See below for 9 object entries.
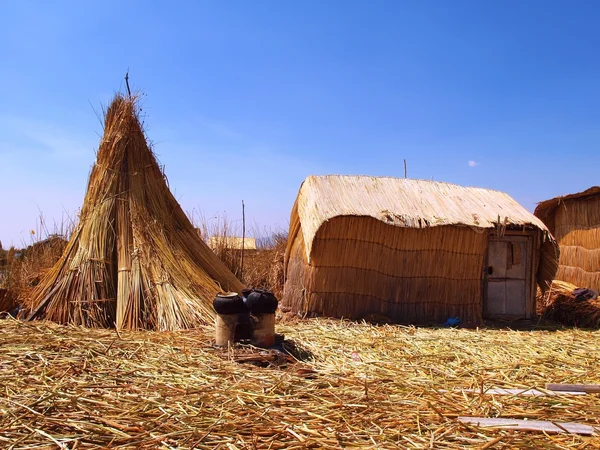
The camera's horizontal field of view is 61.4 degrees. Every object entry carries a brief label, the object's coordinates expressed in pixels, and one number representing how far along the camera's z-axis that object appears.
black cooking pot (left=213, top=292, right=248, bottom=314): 4.32
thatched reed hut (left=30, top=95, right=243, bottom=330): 5.50
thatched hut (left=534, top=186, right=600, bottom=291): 10.25
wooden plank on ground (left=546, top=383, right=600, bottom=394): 3.50
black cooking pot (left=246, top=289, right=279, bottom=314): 4.33
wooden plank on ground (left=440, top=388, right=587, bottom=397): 3.40
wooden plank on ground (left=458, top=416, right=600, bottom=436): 2.75
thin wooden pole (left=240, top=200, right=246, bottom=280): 9.25
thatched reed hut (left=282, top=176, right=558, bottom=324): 7.05
